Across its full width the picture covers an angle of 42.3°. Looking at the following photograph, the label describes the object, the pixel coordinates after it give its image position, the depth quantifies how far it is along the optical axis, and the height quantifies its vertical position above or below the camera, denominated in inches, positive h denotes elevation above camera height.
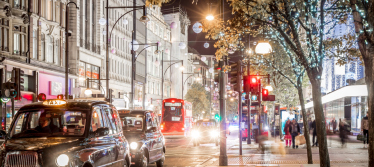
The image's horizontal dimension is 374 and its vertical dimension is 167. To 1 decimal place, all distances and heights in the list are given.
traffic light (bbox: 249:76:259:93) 882.3 +40.9
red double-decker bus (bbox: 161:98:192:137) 1589.6 -37.1
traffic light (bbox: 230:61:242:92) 721.6 +46.8
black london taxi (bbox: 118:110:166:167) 521.7 -33.6
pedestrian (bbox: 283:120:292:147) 1080.2 -58.9
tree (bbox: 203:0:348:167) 471.5 +85.2
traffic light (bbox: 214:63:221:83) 653.9 +44.5
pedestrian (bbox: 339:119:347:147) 1150.3 -61.2
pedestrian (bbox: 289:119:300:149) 1055.6 -50.8
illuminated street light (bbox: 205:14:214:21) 638.6 +118.3
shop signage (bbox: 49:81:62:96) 1455.5 +60.5
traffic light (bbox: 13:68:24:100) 732.0 +42.5
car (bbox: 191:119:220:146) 1195.9 -62.4
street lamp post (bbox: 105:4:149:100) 1053.0 +120.7
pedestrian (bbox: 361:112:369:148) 1008.9 -40.4
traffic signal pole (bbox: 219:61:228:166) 621.3 -15.2
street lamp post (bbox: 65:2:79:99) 995.4 +53.0
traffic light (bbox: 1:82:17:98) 713.6 +26.3
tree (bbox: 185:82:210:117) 3641.7 +49.7
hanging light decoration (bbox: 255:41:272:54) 606.0 +74.0
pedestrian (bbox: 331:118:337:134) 1583.2 -60.8
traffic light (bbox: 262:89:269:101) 921.5 +23.2
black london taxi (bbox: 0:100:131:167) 296.2 -20.2
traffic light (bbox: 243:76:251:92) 801.6 +38.5
